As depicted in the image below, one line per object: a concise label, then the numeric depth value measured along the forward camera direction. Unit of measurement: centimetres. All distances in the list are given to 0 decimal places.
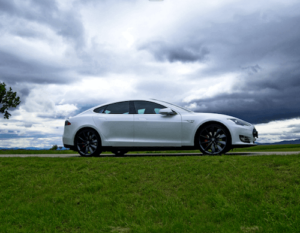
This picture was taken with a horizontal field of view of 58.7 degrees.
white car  793
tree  2870
